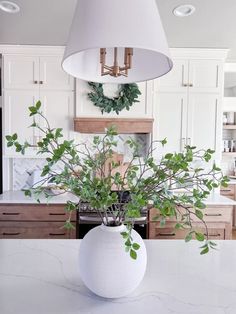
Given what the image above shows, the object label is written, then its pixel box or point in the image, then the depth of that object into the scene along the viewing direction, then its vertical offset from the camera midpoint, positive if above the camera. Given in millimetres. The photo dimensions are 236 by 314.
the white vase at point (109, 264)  930 -429
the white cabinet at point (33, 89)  3133 +582
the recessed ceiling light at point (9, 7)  2585 +1286
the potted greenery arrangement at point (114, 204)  915 -212
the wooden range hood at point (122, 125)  3111 +186
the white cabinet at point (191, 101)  3229 +501
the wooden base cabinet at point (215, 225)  2938 -891
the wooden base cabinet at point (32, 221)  2859 -867
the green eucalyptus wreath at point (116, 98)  3084 +491
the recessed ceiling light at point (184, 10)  2676 +1330
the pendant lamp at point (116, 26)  793 +343
